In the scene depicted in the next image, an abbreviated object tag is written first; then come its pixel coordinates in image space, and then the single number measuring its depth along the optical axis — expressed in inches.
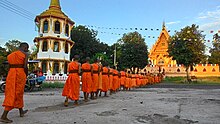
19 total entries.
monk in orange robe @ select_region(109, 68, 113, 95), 371.5
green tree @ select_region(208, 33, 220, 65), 1288.5
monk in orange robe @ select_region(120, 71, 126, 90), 481.2
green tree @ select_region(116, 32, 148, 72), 1303.3
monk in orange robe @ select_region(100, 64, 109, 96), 339.0
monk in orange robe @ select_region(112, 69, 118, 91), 400.3
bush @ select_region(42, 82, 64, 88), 592.5
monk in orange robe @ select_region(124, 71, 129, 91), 512.1
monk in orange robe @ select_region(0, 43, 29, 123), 157.4
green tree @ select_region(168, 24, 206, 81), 1053.8
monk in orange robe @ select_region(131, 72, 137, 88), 577.5
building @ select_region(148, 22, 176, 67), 1696.0
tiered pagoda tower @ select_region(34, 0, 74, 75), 865.3
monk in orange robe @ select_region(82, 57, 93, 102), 274.8
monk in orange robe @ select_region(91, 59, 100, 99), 296.6
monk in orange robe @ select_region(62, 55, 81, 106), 231.1
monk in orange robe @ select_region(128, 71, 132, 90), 539.0
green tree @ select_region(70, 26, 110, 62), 1244.8
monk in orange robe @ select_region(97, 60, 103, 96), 320.1
